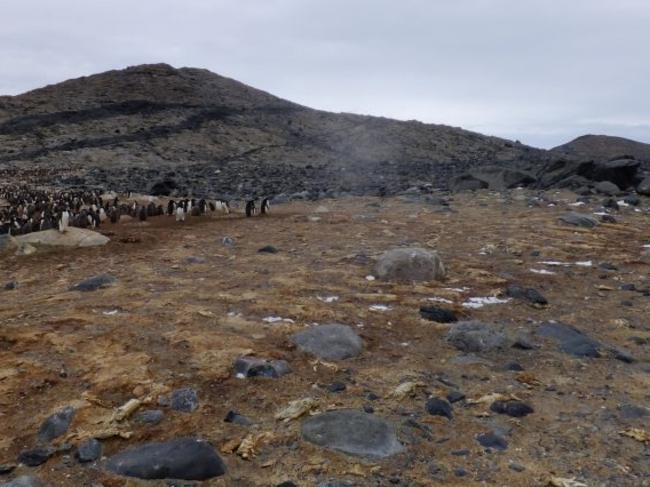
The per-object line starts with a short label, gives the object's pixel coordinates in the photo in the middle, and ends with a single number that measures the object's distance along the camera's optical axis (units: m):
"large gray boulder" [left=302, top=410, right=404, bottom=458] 3.69
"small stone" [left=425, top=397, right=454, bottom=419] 4.16
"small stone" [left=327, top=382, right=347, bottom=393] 4.46
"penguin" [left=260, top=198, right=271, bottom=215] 13.85
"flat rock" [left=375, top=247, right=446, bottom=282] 7.45
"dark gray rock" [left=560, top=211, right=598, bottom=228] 11.63
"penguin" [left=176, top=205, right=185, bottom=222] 12.37
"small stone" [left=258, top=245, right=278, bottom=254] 9.22
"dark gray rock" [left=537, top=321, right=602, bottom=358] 5.30
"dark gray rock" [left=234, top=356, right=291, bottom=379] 4.60
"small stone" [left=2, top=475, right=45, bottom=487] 3.21
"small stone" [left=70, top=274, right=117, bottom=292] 6.93
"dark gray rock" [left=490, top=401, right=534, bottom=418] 4.18
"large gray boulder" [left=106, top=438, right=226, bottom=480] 3.38
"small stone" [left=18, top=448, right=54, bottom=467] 3.46
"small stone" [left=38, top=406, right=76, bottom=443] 3.71
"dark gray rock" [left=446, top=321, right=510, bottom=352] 5.38
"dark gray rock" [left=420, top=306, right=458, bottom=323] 6.05
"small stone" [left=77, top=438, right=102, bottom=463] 3.53
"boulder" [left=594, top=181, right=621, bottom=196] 17.33
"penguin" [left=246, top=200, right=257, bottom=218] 13.38
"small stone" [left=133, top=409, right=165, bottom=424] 3.92
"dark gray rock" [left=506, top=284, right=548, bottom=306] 6.73
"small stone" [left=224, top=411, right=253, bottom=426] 3.95
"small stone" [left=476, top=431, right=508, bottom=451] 3.77
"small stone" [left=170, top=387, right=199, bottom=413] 4.08
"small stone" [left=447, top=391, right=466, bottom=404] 4.36
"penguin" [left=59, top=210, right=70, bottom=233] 9.72
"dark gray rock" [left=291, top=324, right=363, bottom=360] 5.09
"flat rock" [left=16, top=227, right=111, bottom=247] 9.40
